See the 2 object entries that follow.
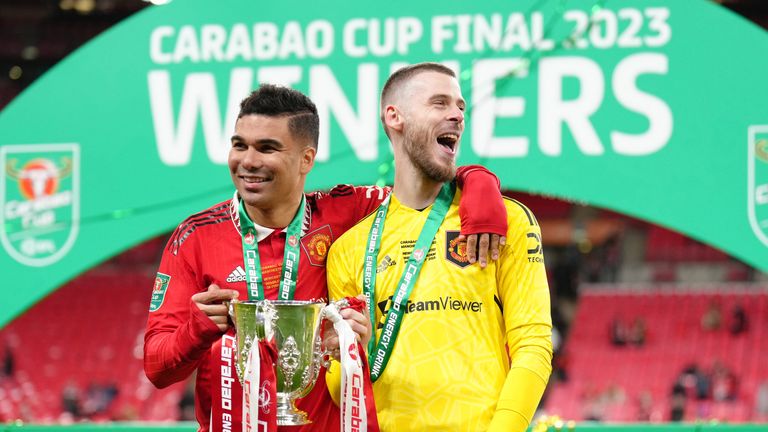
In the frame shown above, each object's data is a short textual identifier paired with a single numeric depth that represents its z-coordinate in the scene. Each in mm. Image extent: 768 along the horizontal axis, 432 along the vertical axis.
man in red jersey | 4504
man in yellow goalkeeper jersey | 4547
